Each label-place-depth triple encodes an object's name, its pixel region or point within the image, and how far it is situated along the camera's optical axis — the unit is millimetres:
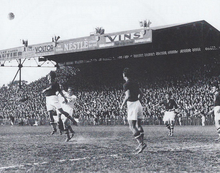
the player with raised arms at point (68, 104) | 14771
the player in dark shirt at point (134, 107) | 9320
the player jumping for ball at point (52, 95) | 12648
